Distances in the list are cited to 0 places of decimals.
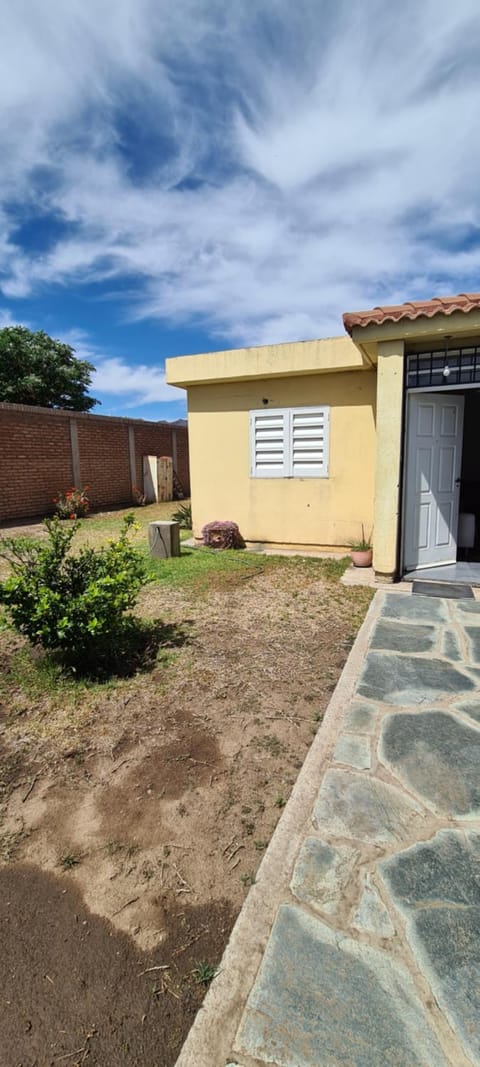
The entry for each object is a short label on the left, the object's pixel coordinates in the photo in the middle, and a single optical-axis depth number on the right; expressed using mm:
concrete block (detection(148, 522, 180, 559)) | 8438
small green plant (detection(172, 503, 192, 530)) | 11797
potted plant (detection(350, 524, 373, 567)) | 7328
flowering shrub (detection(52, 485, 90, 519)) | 13217
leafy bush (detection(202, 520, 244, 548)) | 8883
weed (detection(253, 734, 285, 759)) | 2882
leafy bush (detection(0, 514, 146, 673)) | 3658
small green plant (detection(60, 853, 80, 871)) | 2102
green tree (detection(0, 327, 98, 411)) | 22188
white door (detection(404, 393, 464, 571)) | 6586
